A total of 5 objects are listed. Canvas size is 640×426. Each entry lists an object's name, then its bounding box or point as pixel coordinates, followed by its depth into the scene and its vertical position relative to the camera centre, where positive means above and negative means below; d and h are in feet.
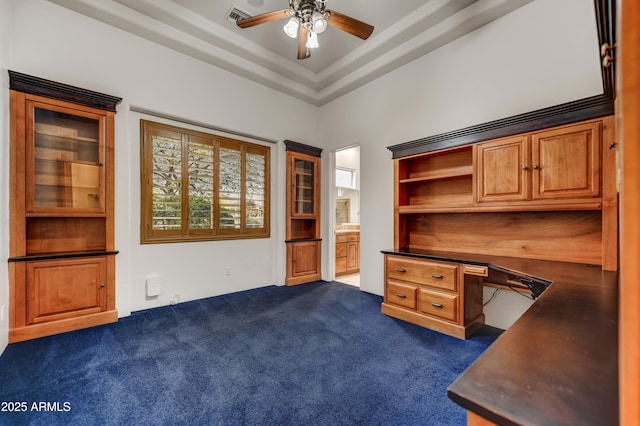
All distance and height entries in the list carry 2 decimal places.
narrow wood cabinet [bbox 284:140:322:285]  15.01 -0.08
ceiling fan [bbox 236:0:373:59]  7.88 +5.70
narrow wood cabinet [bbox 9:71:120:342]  8.21 +0.13
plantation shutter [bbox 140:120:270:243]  11.18 +1.19
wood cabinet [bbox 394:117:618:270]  6.92 +0.48
